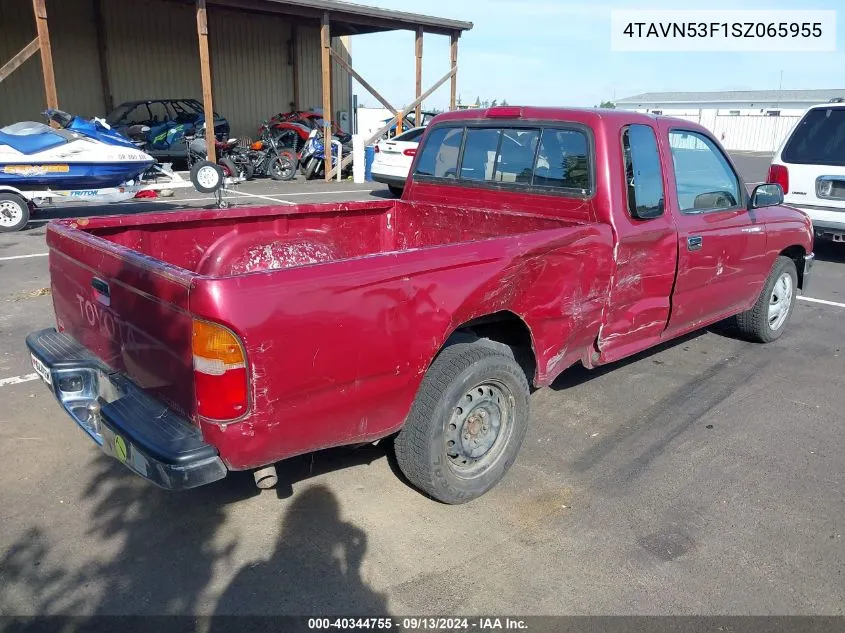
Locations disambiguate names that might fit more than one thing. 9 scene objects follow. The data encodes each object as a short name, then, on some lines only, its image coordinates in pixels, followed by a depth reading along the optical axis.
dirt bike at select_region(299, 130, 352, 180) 17.81
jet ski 9.87
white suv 8.13
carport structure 16.73
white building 42.59
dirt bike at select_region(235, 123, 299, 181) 17.55
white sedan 13.49
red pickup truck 2.43
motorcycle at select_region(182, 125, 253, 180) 15.66
